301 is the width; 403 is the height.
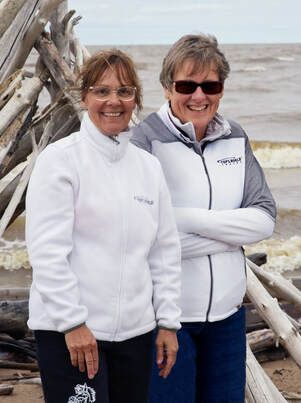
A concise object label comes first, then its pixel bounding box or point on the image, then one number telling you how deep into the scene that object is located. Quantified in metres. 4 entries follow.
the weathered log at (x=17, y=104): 4.42
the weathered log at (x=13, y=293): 6.95
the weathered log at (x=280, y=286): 4.63
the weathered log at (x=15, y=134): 4.47
